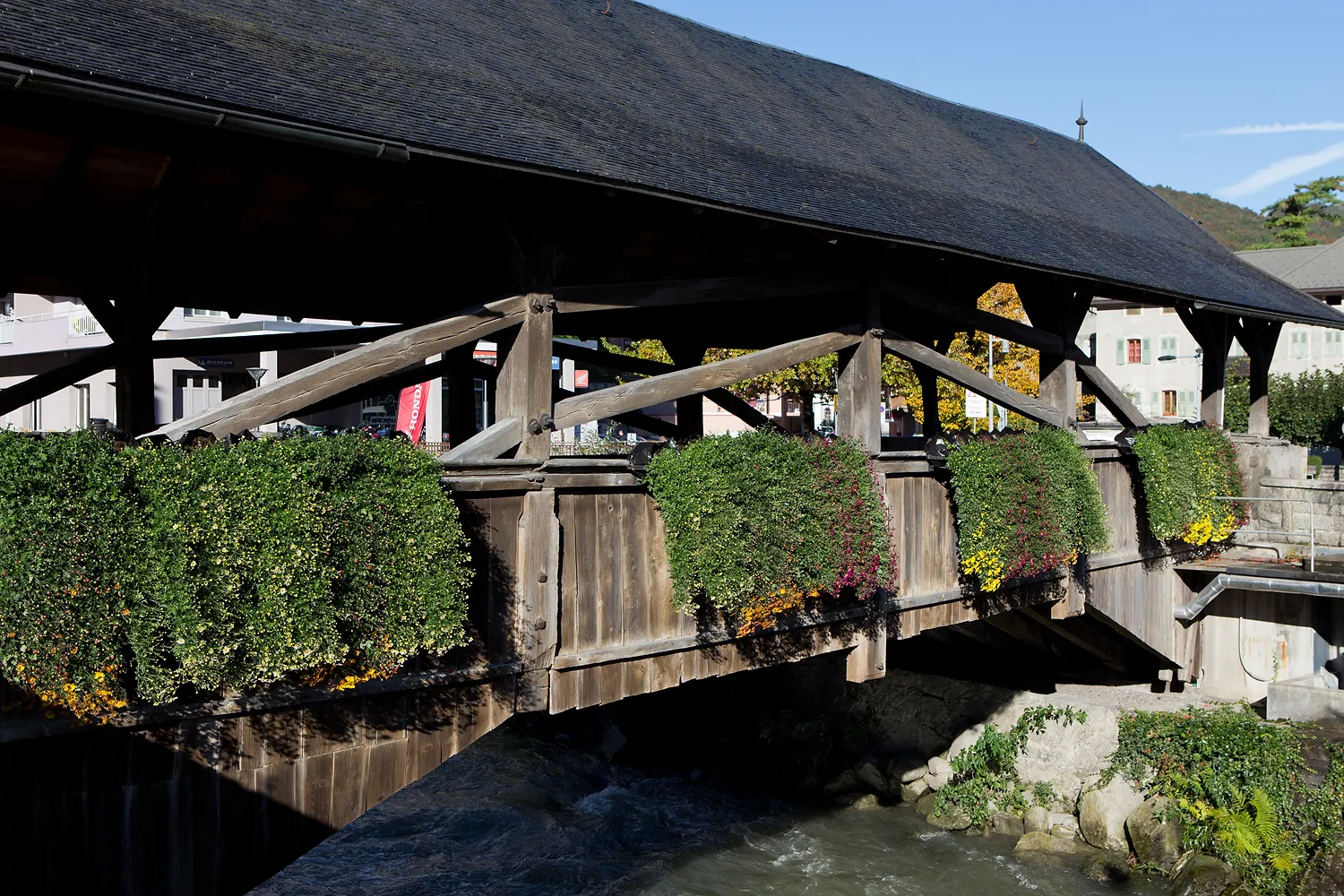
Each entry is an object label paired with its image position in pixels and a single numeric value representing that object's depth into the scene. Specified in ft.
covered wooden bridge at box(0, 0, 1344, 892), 19.77
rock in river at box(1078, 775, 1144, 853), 43.93
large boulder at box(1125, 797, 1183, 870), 42.11
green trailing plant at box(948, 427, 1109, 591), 33.45
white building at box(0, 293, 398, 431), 82.89
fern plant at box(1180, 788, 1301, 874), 40.22
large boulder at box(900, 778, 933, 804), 49.98
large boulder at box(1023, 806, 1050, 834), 45.60
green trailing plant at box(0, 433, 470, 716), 16.53
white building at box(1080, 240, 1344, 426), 137.28
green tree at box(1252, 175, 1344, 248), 211.41
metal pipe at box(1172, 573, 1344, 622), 46.21
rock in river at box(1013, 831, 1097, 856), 44.14
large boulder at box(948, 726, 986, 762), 49.96
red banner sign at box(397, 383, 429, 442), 62.18
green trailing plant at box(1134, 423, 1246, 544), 43.80
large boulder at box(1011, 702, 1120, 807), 46.78
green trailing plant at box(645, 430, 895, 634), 25.40
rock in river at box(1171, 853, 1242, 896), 39.78
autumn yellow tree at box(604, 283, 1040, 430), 91.40
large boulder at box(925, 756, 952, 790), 49.67
